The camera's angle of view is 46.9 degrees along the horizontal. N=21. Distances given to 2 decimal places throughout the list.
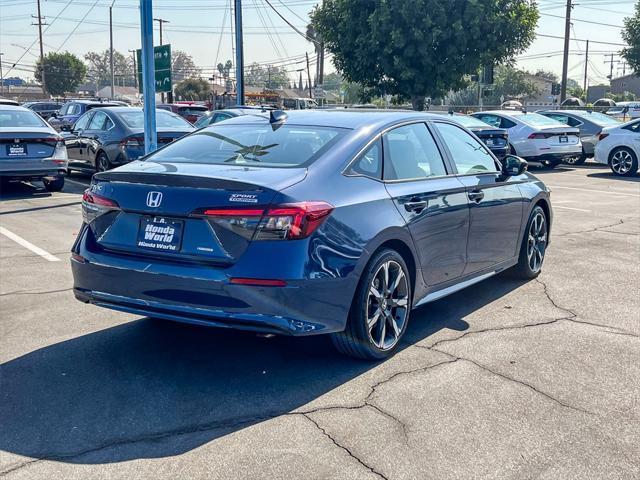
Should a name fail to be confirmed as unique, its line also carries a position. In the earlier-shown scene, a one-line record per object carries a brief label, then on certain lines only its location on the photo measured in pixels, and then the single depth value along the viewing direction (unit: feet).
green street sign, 45.19
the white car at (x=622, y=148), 57.52
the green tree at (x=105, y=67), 530.27
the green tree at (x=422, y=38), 81.82
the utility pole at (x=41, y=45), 249.14
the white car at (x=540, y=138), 61.57
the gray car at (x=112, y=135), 44.24
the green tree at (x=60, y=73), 288.71
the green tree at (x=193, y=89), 239.21
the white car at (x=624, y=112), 113.29
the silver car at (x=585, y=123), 68.18
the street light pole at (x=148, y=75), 34.53
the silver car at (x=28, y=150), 39.60
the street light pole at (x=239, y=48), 76.69
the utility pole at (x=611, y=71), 395.96
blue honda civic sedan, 13.32
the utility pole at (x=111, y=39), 226.21
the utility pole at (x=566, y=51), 128.23
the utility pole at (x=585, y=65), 318.80
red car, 89.33
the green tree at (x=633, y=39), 102.78
